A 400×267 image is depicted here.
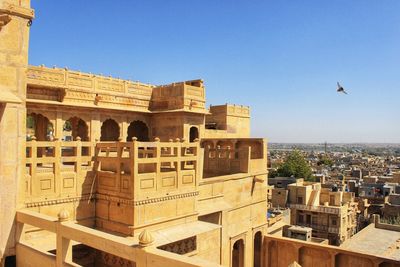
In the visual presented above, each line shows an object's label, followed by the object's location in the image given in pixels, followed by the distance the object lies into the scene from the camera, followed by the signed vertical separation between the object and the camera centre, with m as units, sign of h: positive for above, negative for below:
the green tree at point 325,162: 119.88 -7.34
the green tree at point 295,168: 70.44 -5.77
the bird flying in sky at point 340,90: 17.15 +2.50
